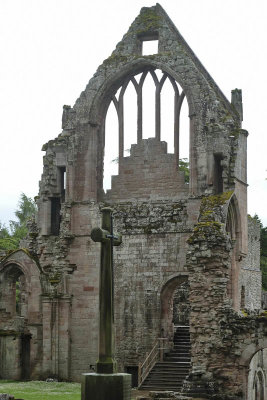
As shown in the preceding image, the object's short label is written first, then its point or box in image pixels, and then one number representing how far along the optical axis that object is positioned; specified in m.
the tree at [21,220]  54.34
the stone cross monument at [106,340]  16.05
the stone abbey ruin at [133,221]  27.11
